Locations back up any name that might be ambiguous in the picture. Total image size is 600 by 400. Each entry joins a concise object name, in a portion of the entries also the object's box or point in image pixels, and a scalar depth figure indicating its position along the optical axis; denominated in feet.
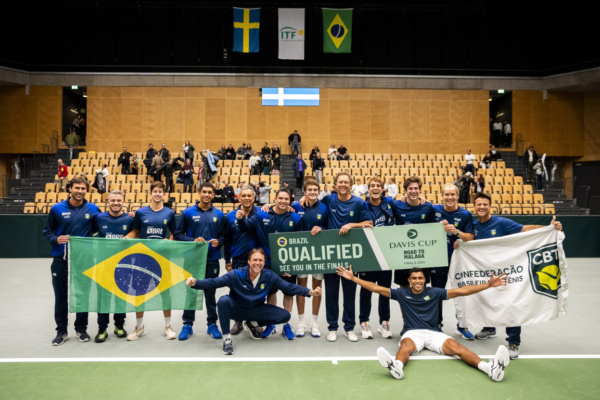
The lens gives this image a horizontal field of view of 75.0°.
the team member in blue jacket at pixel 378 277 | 19.47
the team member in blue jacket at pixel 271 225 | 19.63
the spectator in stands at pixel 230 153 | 69.97
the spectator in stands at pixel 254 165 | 64.34
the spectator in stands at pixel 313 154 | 66.20
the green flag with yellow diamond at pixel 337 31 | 74.59
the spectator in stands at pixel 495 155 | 69.77
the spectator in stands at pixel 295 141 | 72.00
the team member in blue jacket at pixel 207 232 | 19.95
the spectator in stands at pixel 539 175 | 65.41
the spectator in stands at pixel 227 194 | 53.72
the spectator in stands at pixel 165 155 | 61.78
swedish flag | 74.33
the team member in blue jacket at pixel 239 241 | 19.84
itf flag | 74.59
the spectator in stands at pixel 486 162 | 67.72
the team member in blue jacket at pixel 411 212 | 19.58
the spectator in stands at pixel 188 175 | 59.67
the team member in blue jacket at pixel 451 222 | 19.30
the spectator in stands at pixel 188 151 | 65.98
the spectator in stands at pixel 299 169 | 62.39
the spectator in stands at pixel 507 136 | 81.46
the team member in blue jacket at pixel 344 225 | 19.20
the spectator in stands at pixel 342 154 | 70.08
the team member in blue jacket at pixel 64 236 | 18.79
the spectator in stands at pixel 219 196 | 53.26
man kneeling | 17.71
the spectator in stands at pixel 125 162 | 64.95
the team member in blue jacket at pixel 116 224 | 19.60
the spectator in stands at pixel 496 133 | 81.99
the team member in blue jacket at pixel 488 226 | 19.04
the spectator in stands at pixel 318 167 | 62.49
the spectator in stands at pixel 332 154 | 70.54
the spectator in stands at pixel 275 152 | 69.53
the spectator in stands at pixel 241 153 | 69.08
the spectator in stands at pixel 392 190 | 54.49
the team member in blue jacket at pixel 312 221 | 19.58
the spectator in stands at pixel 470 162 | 62.00
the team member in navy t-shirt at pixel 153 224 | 19.76
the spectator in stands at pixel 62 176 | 60.39
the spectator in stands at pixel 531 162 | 69.67
